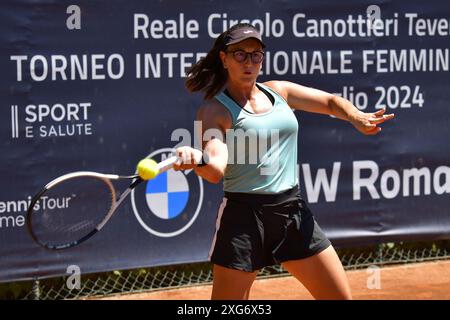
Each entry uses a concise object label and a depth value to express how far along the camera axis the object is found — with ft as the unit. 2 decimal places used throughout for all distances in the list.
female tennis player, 27.39
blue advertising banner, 38.03
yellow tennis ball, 25.09
